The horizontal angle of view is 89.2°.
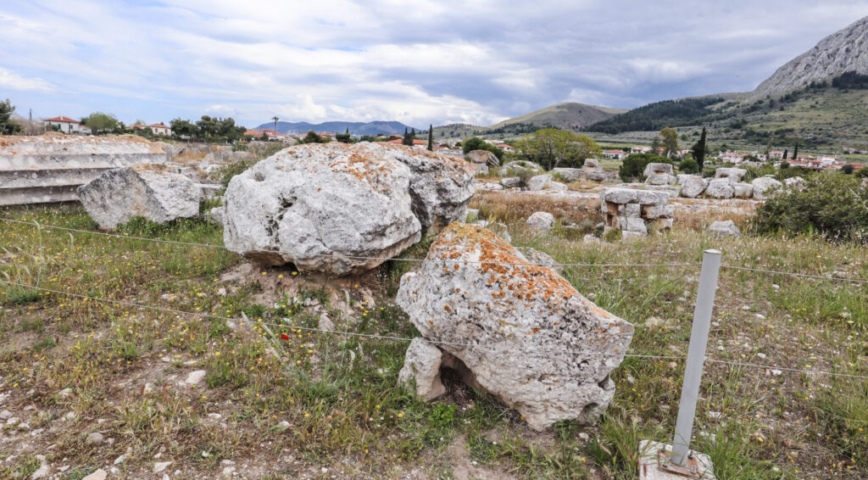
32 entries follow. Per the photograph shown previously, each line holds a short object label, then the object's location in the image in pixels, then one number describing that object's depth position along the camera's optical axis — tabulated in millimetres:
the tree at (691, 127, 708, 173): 44281
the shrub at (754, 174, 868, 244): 9359
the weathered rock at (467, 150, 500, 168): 38750
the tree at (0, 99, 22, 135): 38500
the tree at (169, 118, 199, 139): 61119
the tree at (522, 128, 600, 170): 47031
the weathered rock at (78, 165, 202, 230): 8688
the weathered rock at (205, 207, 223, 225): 9102
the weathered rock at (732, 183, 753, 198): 22438
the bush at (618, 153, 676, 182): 35031
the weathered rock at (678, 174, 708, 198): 23281
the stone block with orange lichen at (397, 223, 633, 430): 3652
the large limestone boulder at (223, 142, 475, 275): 5398
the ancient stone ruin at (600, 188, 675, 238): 14078
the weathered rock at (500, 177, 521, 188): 25531
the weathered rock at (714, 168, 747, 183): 28562
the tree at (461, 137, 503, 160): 56562
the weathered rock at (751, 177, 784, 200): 21719
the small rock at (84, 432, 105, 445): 3480
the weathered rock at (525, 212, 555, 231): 13859
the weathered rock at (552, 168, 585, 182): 33406
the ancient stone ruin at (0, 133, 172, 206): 9766
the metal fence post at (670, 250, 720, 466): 3080
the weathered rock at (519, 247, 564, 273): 6504
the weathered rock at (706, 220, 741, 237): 11498
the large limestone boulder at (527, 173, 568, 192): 24812
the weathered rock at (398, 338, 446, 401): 4043
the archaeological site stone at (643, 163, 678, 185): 28375
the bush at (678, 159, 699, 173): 44000
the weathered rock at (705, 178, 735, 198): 22453
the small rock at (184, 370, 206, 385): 4262
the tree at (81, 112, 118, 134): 69688
